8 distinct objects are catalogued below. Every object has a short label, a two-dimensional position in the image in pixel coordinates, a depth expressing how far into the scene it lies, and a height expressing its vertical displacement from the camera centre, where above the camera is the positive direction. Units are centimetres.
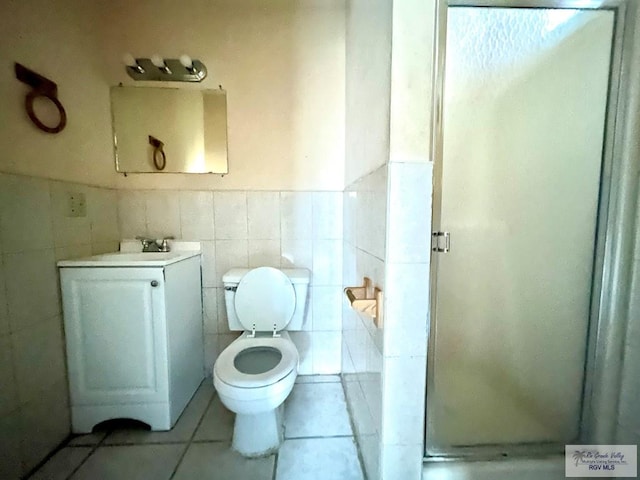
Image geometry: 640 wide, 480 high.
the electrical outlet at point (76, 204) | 138 +7
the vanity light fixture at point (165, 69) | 153 +87
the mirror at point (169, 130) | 167 +54
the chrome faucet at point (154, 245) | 167 -16
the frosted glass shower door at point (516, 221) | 95 -1
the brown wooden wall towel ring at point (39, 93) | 117 +57
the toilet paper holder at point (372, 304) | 93 -29
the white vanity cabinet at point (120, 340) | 130 -59
